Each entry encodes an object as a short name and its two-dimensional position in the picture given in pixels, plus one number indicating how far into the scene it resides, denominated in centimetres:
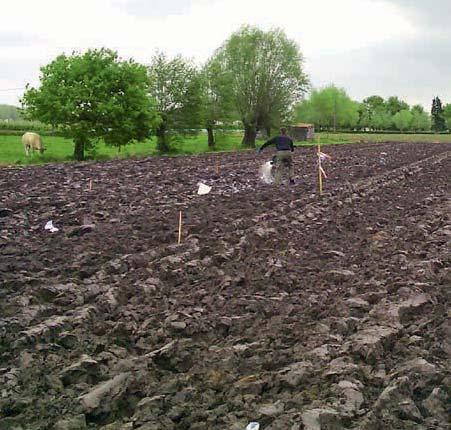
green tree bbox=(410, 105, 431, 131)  14325
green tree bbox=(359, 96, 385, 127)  14225
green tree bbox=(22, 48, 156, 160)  3141
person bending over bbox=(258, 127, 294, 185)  1823
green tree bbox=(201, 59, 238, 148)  5253
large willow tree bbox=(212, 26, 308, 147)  5778
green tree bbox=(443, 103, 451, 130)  14162
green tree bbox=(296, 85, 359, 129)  11806
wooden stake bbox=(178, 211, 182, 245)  997
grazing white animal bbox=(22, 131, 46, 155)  3509
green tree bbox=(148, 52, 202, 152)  4425
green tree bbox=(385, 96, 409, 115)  16300
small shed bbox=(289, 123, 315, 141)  7862
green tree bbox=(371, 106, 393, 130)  14225
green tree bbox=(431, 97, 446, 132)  14056
